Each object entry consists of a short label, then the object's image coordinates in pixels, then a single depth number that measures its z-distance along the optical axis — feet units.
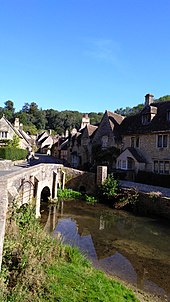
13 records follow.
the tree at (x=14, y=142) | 160.01
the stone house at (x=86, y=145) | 139.03
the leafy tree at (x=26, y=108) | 531.21
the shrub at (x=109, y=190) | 83.20
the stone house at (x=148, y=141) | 96.84
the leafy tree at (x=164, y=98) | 242.04
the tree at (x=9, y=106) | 530.68
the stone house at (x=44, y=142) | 310.45
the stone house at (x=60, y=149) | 216.95
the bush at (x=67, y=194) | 88.71
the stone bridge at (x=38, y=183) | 22.63
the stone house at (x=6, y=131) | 172.07
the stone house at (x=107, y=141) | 119.14
